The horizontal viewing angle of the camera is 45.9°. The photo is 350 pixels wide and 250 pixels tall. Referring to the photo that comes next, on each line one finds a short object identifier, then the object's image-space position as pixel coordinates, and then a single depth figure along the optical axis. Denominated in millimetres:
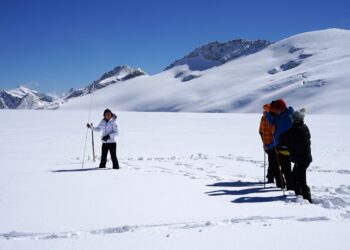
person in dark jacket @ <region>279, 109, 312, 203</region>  8109
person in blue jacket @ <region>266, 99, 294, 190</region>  8906
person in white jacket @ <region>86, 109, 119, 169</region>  11591
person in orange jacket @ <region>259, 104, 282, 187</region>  9500
